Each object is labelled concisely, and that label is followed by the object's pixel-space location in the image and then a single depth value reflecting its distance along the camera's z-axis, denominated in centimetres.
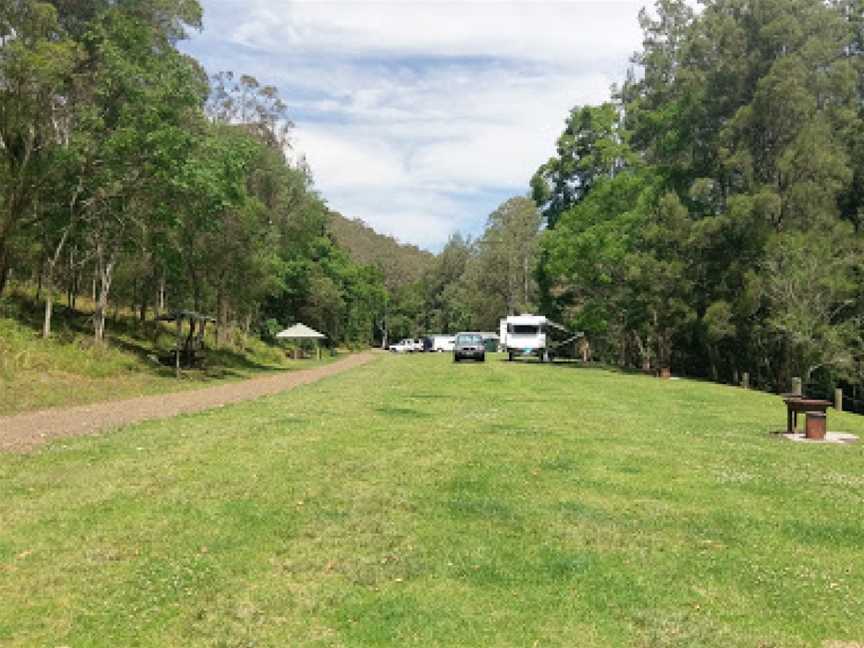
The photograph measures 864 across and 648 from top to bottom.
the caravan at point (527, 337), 4994
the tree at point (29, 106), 2328
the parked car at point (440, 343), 8675
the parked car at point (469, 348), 4522
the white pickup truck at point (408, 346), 9131
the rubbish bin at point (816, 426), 1522
